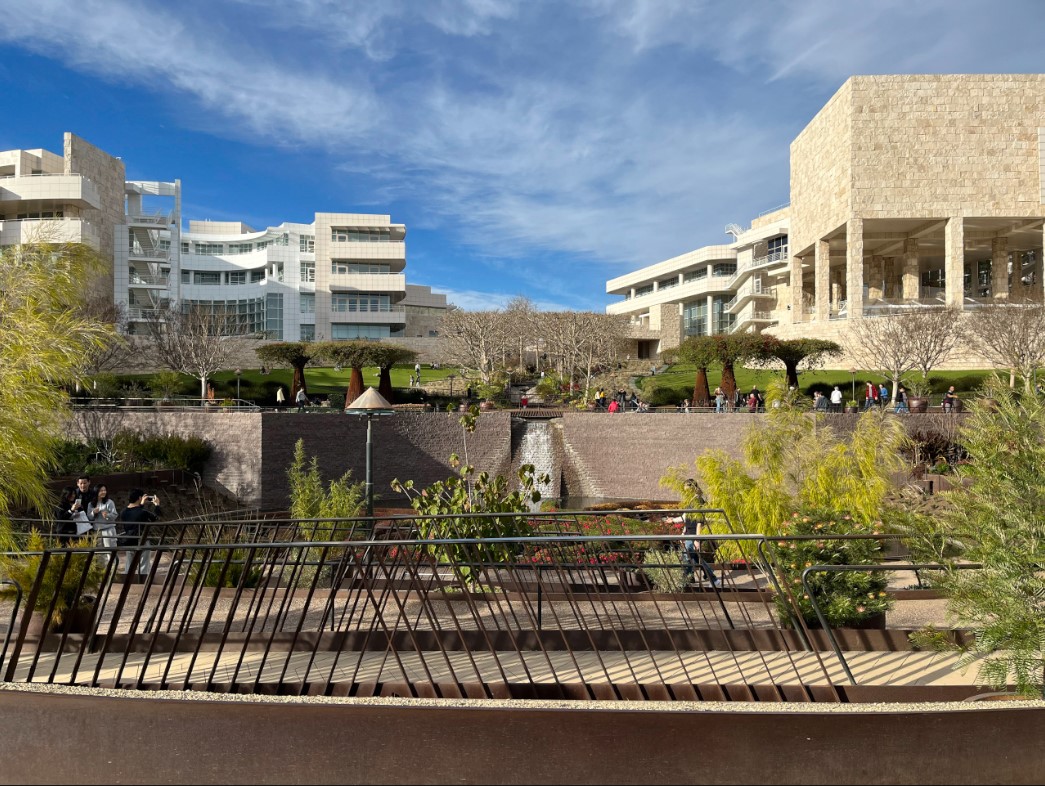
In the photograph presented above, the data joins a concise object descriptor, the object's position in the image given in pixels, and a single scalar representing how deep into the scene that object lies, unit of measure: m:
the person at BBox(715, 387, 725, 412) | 31.58
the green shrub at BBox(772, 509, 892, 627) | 7.82
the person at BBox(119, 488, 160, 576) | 11.10
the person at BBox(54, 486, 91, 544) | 12.95
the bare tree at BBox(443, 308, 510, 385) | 51.45
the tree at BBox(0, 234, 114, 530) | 8.04
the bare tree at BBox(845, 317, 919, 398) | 36.53
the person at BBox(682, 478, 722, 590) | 9.19
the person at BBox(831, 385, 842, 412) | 30.80
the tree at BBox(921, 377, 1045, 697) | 5.03
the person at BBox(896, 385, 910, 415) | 28.62
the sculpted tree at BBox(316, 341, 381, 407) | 36.56
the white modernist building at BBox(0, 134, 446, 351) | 51.97
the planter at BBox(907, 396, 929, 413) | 29.07
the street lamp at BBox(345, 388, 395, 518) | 13.91
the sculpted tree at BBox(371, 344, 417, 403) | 36.03
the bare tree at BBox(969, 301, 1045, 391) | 36.06
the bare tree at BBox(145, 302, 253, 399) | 37.59
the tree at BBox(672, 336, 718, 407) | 35.91
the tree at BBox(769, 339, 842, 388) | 37.06
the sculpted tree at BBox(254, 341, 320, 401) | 35.74
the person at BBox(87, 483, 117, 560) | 11.73
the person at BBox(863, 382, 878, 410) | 31.12
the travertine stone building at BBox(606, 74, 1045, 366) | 45.81
